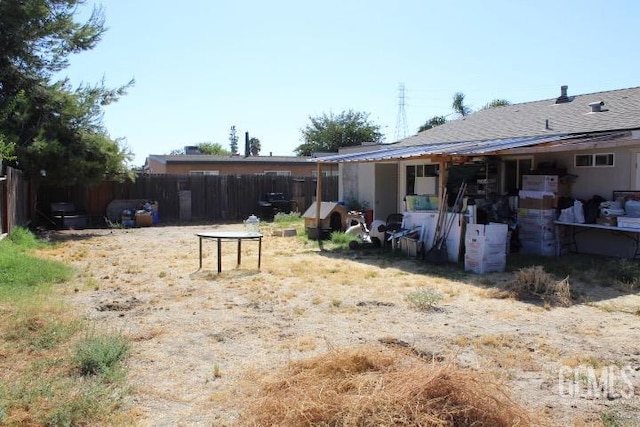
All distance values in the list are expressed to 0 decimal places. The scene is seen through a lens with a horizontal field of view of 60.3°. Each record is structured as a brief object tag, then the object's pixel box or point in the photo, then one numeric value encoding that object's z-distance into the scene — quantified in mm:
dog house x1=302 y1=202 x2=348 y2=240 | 14734
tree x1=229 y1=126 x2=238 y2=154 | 84750
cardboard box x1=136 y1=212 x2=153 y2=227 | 19656
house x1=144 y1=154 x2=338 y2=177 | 28859
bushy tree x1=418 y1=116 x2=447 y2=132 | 34581
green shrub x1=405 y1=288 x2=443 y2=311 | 7093
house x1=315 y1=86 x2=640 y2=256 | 10680
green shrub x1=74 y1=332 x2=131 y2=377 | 4547
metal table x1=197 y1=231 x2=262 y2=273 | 9578
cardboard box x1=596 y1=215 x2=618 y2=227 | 10000
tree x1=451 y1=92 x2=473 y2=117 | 32875
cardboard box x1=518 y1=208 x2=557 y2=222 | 10945
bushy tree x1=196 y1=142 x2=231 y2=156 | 59781
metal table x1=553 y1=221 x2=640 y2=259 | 10109
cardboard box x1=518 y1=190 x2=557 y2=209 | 10836
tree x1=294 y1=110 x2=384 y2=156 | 42875
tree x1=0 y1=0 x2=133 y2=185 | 15078
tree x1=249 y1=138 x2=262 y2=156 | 61781
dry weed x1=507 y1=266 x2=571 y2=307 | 7492
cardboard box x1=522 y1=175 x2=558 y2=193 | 10906
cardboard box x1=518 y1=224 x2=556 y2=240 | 10984
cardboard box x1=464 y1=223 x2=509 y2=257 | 9562
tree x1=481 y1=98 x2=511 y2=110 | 30984
